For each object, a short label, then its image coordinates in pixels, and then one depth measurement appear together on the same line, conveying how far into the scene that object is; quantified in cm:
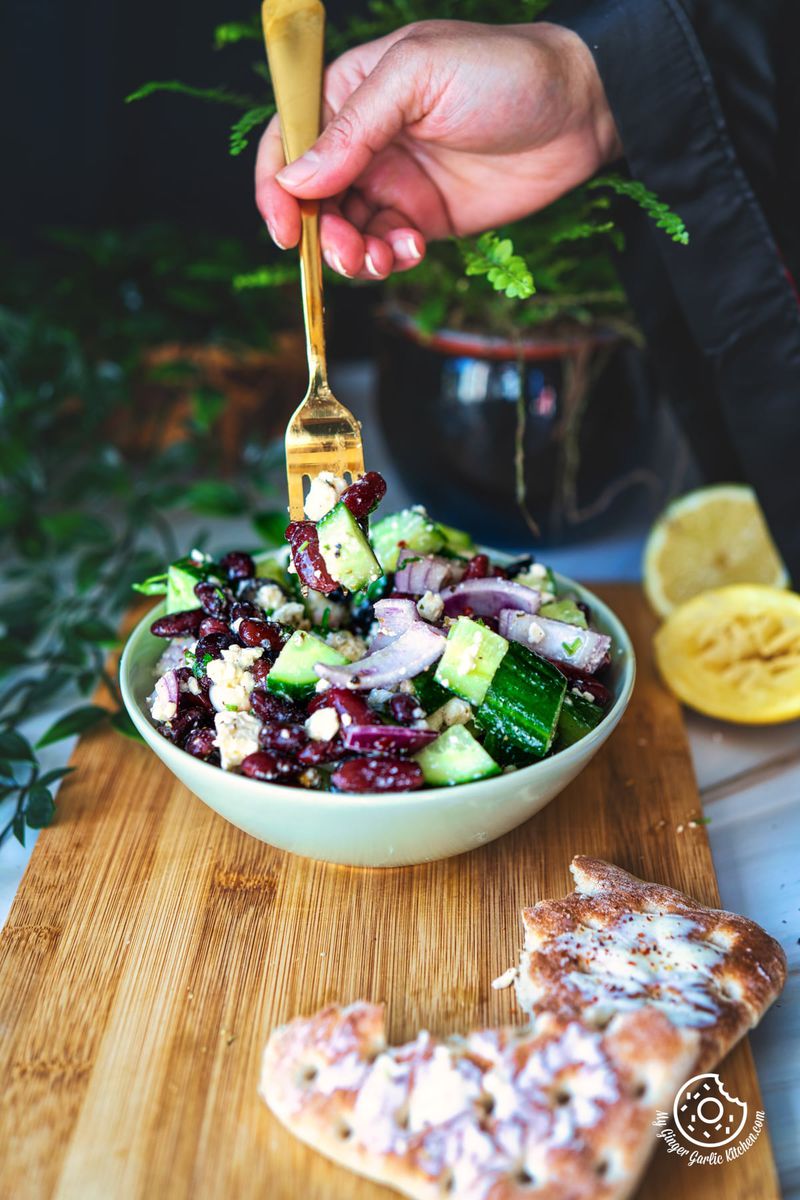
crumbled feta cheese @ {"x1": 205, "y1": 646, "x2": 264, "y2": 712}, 48
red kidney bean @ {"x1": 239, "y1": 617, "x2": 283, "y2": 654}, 49
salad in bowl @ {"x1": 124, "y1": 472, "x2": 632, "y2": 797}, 47
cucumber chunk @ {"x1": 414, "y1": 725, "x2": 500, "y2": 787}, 47
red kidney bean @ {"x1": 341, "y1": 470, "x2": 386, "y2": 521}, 50
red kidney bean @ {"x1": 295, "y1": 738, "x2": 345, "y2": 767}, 46
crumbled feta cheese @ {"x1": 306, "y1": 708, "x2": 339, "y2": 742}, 46
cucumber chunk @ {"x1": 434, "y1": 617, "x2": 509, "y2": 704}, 48
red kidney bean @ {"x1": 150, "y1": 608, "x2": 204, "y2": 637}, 52
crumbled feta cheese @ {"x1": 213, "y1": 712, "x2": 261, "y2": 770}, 47
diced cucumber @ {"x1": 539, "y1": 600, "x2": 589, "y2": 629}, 53
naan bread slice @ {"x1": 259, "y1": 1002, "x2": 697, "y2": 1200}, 40
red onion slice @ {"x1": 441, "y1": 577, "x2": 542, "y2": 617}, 52
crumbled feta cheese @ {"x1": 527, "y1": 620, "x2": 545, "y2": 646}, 50
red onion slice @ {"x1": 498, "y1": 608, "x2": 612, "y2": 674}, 50
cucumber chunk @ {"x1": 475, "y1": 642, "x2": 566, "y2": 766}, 48
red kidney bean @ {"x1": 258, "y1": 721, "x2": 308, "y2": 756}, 47
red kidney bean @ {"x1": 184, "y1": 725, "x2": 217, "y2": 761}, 48
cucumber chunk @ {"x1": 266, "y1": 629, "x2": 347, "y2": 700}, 48
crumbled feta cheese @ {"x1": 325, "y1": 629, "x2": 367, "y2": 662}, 50
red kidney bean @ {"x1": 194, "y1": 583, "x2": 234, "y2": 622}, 52
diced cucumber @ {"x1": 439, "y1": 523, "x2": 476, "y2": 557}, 56
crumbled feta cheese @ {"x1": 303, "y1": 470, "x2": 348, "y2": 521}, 51
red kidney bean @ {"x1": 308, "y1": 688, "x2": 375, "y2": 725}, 46
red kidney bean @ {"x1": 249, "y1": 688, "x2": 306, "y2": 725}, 47
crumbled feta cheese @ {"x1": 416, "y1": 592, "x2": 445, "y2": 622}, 50
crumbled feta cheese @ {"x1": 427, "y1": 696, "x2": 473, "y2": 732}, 48
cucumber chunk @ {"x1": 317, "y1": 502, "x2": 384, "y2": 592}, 49
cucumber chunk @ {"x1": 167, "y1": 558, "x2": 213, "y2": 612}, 53
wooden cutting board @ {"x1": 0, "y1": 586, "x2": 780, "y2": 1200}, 42
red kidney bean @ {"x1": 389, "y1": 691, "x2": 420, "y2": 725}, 47
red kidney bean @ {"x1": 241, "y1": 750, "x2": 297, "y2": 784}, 46
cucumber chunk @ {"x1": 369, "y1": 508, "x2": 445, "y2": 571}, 54
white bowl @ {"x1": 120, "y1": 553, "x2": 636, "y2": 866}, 46
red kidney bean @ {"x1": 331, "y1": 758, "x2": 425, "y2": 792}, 46
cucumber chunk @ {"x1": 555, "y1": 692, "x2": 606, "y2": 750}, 49
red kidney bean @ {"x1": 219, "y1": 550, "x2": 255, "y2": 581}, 53
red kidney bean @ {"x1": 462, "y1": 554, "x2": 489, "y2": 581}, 53
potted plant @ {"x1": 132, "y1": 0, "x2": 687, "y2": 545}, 65
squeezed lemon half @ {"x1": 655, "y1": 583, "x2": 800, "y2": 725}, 58
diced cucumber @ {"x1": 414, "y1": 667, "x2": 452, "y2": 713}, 48
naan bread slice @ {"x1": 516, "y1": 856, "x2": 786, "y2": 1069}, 43
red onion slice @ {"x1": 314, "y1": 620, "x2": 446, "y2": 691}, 48
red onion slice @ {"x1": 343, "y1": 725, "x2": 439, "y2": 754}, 46
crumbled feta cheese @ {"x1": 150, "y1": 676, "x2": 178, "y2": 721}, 49
